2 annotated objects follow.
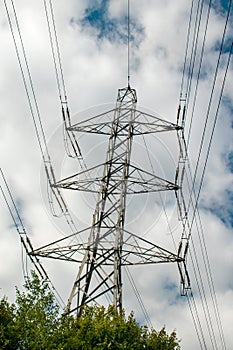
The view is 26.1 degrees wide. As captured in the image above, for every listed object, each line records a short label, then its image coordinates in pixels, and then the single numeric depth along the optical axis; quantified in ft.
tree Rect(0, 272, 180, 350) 75.20
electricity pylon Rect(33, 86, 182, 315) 75.61
